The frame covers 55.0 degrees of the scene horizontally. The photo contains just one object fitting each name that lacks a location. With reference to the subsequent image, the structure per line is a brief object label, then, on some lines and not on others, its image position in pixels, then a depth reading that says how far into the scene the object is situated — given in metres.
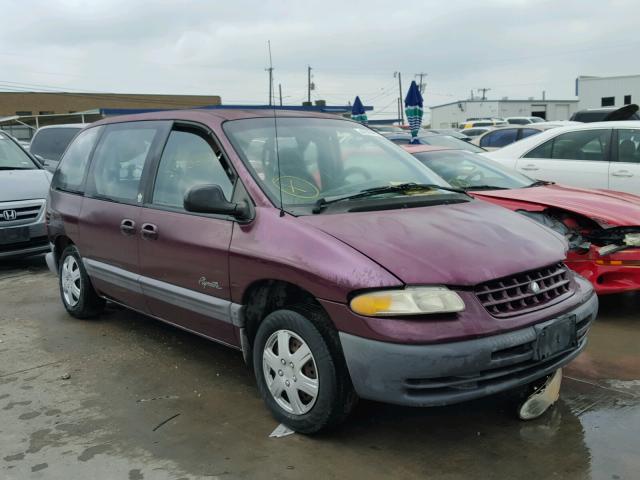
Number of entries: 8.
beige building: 44.78
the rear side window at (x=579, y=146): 7.34
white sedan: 7.15
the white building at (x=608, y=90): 40.22
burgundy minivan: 2.82
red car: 4.88
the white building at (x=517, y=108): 53.03
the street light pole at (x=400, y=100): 75.69
